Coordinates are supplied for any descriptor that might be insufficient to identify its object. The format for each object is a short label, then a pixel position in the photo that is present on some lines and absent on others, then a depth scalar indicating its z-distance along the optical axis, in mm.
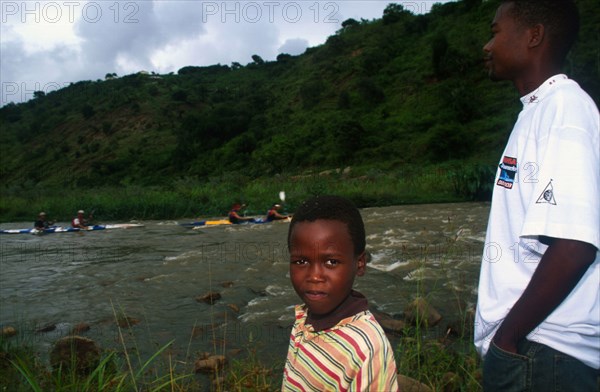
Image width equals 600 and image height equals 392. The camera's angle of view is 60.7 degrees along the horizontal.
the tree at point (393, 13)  57281
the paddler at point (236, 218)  15781
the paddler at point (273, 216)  15711
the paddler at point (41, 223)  15906
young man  1321
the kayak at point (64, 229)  16094
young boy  1588
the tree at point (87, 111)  61000
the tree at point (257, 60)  82962
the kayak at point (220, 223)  15867
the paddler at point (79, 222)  16234
